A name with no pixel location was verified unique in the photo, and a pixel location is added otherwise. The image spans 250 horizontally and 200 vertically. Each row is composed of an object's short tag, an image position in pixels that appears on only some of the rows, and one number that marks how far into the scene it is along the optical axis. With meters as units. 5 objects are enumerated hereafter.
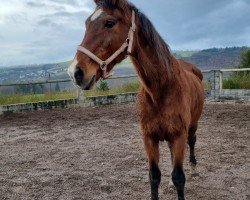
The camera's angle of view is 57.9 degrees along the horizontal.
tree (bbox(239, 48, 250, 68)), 13.00
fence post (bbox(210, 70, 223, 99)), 8.61
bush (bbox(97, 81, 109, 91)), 9.72
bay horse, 1.77
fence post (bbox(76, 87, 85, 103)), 8.25
